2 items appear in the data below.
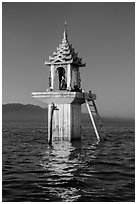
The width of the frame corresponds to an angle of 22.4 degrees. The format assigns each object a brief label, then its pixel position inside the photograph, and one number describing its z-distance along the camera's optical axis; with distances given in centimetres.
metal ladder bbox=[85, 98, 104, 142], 3622
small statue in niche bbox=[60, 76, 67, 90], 3653
